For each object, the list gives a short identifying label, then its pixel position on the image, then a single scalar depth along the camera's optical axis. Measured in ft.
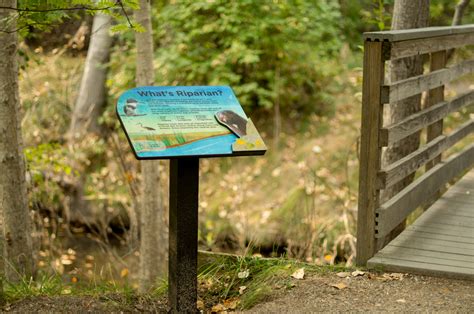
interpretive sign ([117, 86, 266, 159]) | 12.91
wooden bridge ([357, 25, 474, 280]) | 16.12
